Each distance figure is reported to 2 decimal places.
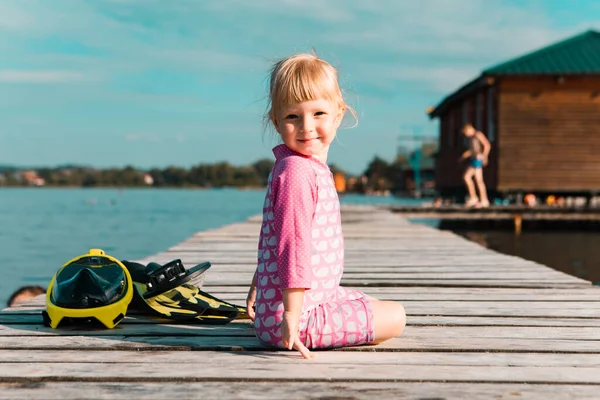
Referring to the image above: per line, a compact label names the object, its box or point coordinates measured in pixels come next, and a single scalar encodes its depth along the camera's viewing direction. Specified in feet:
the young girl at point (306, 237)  8.20
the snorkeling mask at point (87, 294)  9.66
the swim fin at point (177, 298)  10.61
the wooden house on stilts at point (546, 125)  62.59
